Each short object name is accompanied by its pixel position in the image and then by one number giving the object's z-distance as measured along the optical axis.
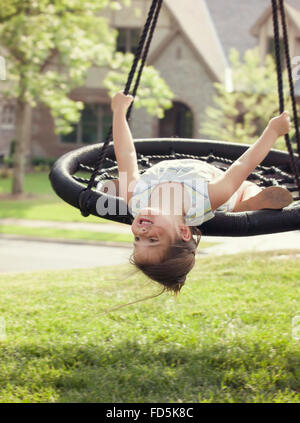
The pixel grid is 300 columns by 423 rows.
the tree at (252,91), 17.55
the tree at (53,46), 16.17
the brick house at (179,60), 24.59
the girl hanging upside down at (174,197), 3.02
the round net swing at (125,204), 3.33
